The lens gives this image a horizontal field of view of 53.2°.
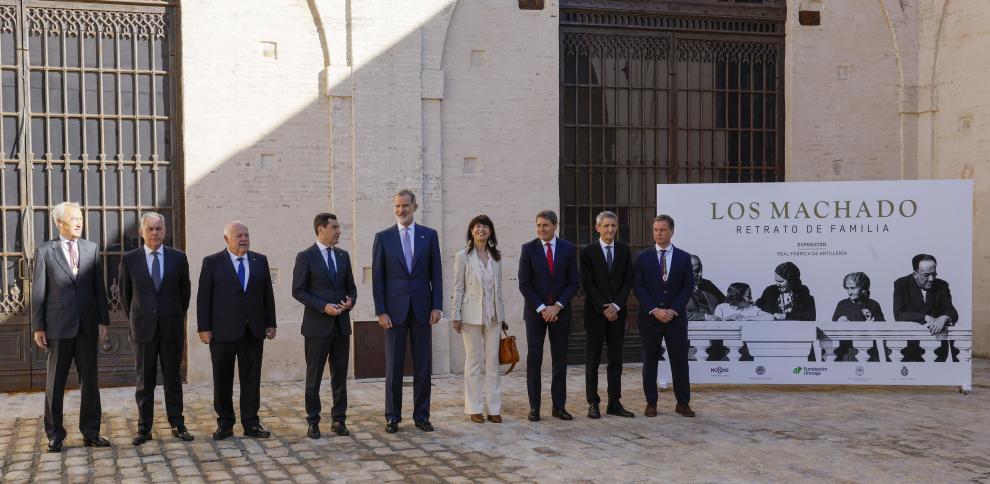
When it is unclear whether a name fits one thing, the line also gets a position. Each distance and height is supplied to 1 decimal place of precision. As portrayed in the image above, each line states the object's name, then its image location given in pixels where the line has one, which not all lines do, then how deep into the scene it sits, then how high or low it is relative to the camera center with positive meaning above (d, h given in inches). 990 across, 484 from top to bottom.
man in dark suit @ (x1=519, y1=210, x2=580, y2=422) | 330.0 -22.3
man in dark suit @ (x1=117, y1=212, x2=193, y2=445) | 291.9 -25.9
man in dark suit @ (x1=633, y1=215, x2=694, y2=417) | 339.3 -26.2
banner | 378.3 -22.0
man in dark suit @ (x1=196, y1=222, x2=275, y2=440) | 297.4 -28.3
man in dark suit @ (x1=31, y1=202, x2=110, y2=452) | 281.1 -25.2
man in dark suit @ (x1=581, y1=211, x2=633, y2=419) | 333.4 -25.5
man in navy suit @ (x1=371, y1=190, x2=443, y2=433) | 310.3 -22.3
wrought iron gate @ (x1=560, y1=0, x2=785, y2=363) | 472.4 +59.4
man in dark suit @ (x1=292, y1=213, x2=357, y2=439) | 302.4 -25.3
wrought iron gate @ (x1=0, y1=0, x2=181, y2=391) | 405.7 +38.3
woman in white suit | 319.6 -27.6
